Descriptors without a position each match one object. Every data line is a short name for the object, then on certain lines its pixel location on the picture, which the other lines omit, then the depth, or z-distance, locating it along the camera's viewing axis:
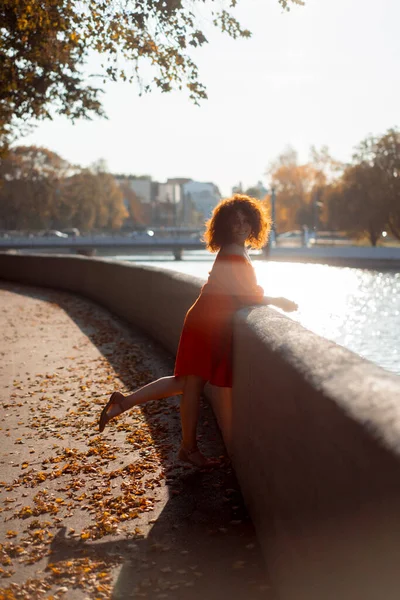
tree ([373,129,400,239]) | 71.75
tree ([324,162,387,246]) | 72.56
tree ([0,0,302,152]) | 12.94
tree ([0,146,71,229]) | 92.50
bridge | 90.75
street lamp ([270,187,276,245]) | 87.78
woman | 5.61
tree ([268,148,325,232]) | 101.88
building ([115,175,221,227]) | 194.75
